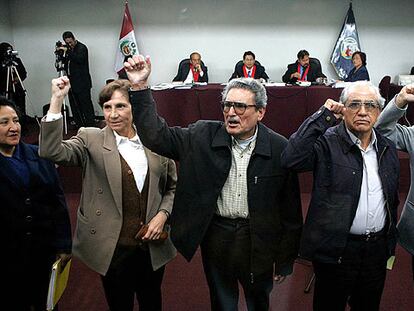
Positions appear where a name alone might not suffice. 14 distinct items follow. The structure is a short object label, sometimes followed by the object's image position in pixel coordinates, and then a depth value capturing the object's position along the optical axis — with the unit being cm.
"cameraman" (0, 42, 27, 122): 548
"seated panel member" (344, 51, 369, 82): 582
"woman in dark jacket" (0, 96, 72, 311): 148
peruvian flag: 705
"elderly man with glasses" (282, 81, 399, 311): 143
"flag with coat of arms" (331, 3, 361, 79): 707
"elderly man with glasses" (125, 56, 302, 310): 144
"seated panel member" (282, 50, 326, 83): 630
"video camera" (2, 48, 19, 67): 540
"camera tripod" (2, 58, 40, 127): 546
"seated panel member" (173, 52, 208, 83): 632
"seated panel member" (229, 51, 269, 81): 635
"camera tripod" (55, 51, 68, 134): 588
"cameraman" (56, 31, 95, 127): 618
